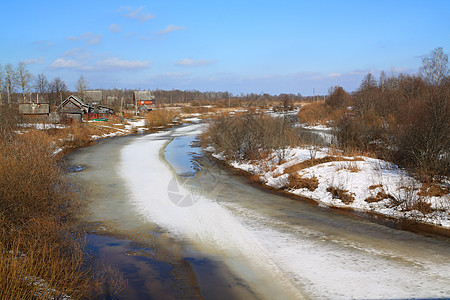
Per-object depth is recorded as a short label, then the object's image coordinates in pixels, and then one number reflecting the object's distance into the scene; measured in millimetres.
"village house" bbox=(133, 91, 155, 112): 93188
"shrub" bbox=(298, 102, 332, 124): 56044
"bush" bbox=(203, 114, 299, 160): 22719
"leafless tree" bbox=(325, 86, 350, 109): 61078
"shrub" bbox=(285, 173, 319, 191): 16117
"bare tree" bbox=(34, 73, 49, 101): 94581
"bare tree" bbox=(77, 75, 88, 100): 80388
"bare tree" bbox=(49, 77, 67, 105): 85000
